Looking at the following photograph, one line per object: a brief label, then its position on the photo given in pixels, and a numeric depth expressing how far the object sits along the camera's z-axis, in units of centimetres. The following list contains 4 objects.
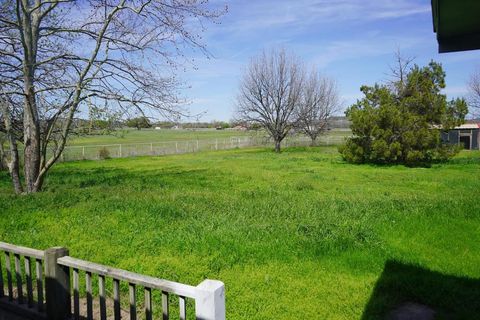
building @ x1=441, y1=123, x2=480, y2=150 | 3650
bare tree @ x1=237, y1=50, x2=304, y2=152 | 3828
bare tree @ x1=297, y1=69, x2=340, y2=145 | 4259
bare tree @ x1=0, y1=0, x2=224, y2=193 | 1205
